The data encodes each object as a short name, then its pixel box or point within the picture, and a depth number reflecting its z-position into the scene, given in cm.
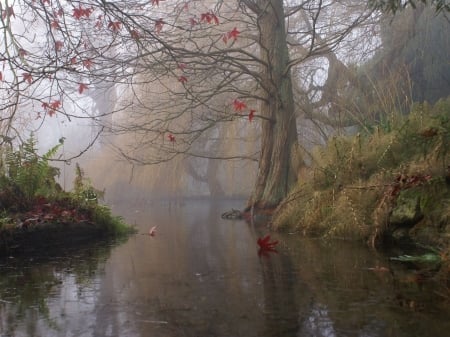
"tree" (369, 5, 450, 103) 934
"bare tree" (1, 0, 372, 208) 365
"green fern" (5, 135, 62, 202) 493
